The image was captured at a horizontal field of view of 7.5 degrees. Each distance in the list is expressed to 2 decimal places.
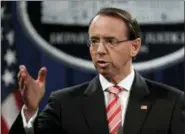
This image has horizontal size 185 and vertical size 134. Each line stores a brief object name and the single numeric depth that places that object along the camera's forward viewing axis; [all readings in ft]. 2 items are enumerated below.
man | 14.31
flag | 16.77
